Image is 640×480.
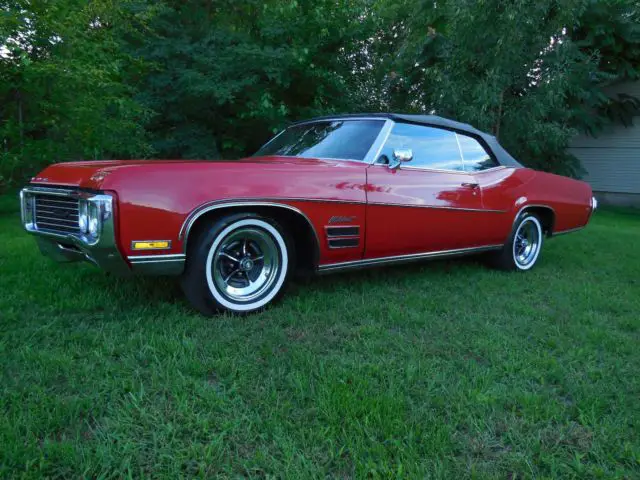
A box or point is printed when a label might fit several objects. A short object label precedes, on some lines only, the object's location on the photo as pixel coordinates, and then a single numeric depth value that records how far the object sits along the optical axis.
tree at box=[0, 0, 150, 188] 7.54
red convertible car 2.78
